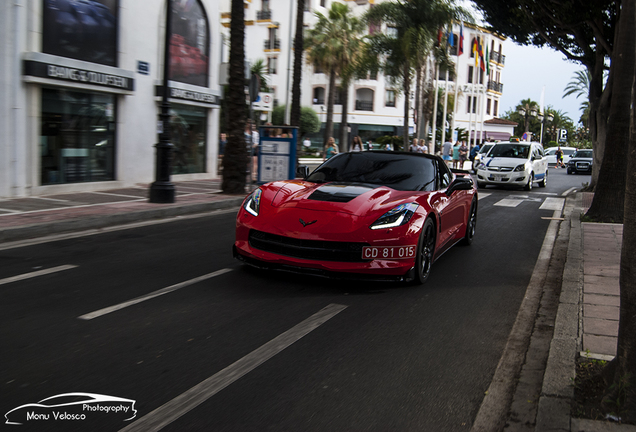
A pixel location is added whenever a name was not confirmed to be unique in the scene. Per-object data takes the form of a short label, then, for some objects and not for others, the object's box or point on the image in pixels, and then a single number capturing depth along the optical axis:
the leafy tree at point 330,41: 42.88
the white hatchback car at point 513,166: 21.03
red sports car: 5.57
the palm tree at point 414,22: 32.92
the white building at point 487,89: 68.44
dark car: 36.06
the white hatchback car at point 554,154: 50.75
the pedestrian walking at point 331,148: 23.02
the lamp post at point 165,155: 12.06
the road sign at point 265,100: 18.30
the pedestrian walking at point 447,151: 30.16
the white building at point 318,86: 58.44
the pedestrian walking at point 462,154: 37.50
